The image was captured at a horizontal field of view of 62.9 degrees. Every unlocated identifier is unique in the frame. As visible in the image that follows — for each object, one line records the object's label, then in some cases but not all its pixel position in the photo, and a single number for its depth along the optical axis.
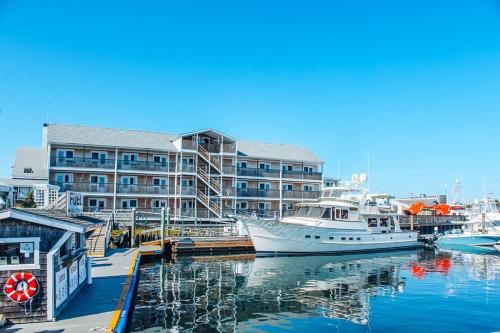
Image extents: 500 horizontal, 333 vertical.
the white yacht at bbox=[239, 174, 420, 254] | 31.98
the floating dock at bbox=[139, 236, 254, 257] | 30.92
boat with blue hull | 40.03
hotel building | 39.94
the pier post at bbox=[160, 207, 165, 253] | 29.46
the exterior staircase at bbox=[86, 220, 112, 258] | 24.22
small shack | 10.56
